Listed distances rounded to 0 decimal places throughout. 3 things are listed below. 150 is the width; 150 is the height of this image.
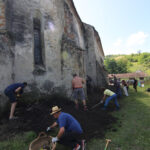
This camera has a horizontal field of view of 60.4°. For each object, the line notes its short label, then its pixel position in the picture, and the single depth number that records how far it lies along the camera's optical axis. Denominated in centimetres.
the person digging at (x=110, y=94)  687
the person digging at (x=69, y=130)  314
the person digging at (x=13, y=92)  503
